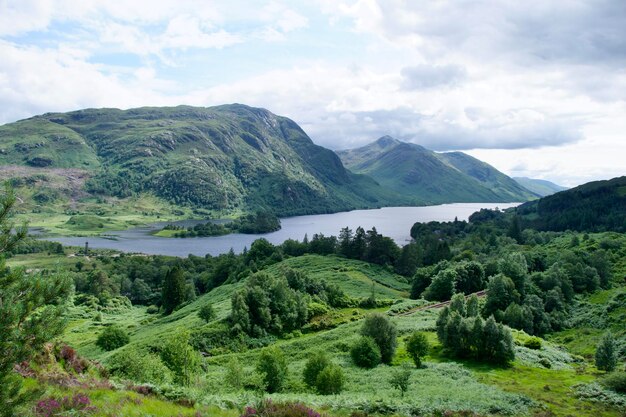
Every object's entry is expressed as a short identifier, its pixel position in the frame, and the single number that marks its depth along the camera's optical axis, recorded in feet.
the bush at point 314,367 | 149.59
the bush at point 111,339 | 254.27
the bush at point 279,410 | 71.31
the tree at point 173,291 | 391.65
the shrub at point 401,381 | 132.36
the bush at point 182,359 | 136.46
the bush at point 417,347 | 172.96
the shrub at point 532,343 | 212.25
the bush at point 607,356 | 186.09
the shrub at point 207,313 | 262.47
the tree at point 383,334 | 185.57
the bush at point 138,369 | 137.18
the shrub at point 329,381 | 138.31
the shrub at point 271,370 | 148.87
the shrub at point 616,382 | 147.02
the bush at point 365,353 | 176.96
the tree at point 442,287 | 339.57
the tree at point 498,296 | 283.59
